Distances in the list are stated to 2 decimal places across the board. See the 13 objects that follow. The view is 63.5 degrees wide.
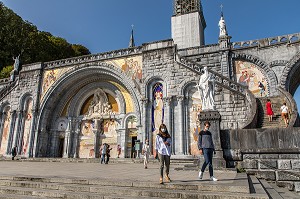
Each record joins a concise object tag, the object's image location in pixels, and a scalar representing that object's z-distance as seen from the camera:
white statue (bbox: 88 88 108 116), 20.50
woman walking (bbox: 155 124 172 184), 5.81
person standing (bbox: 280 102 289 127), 10.00
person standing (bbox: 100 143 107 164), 13.36
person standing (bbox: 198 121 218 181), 6.15
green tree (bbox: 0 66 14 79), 27.16
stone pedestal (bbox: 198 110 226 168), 8.17
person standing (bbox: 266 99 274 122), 11.02
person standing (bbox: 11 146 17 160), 17.96
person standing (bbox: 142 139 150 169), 10.47
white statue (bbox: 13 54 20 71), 23.48
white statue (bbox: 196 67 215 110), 9.19
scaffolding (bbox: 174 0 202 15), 31.55
